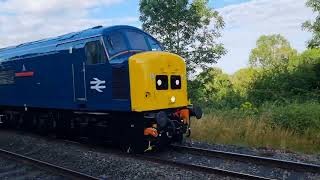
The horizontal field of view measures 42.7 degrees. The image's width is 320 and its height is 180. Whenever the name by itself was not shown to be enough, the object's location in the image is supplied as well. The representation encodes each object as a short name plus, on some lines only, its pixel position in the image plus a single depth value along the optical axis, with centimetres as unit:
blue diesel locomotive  968
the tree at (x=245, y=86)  1922
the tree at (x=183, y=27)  2153
